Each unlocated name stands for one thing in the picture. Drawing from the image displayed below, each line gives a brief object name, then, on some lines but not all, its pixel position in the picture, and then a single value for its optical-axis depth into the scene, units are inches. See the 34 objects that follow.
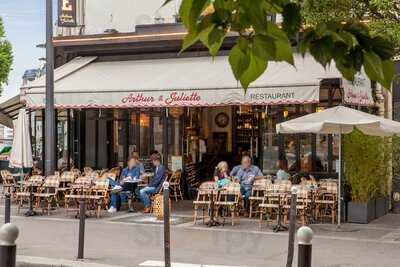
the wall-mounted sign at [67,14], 790.5
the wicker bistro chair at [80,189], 612.4
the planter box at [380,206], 602.1
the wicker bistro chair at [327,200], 560.8
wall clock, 822.5
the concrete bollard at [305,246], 229.5
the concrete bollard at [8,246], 201.0
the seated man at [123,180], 631.2
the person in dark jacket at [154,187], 627.8
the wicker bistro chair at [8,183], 680.1
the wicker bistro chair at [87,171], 694.6
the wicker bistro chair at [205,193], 551.8
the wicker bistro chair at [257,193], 566.6
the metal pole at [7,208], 422.9
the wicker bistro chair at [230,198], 549.7
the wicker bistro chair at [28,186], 620.7
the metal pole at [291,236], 327.7
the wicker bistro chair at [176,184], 720.0
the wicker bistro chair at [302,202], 526.0
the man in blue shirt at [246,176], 599.8
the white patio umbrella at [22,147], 660.1
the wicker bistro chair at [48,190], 620.7
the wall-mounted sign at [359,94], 557.3
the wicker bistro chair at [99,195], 598.5
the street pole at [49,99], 641.6
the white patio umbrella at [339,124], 503.5
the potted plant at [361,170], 565.9
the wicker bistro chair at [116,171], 714.2
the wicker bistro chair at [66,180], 672.2
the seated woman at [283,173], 613.6
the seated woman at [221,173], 612.1
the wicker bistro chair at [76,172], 696.4
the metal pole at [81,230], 390.0
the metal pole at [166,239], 352.8
